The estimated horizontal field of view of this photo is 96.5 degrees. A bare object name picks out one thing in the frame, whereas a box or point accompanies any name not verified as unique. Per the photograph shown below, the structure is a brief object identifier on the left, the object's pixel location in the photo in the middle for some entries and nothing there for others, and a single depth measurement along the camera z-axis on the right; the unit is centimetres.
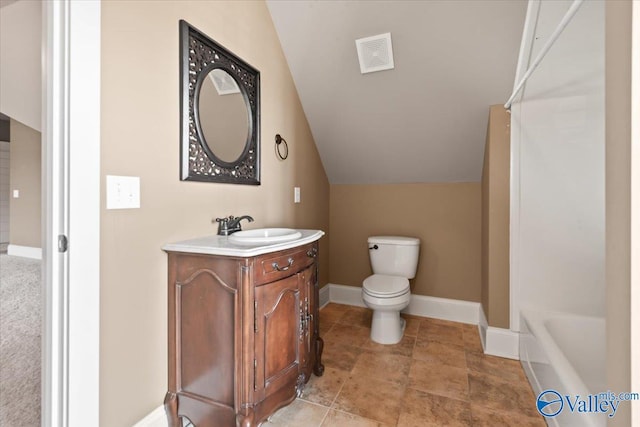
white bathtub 116
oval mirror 149
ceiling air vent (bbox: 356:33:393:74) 194
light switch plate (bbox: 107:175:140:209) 106
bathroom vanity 113
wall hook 212
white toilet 209
